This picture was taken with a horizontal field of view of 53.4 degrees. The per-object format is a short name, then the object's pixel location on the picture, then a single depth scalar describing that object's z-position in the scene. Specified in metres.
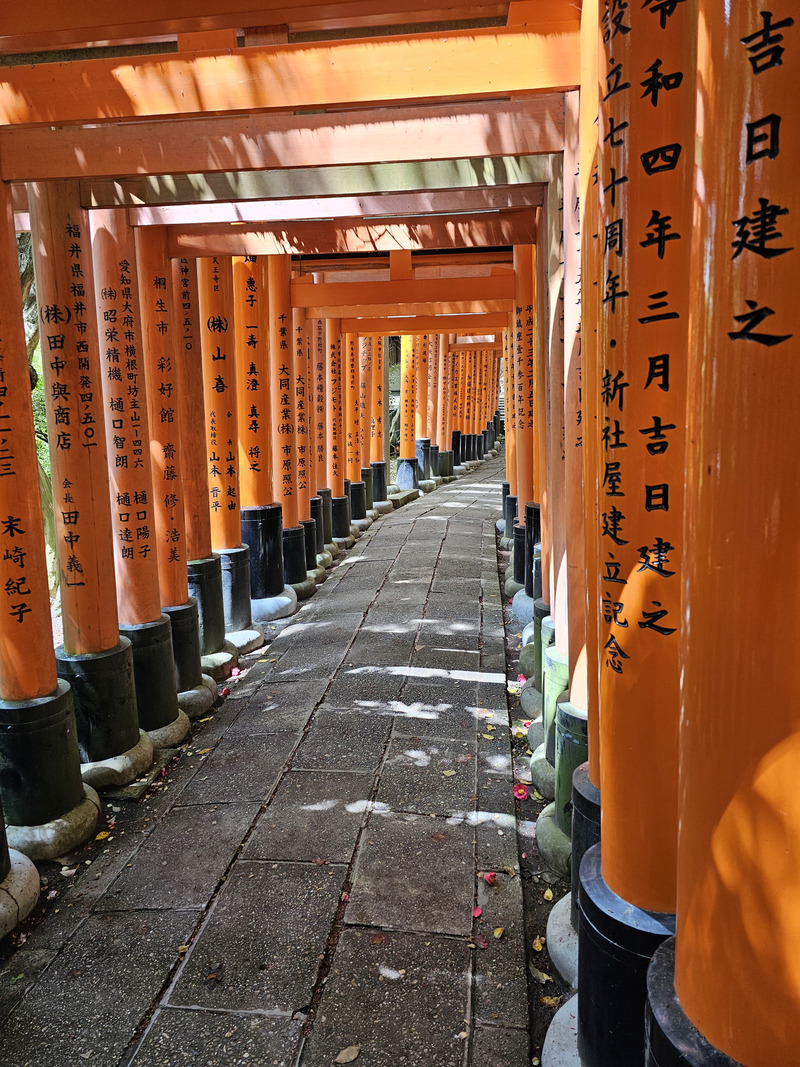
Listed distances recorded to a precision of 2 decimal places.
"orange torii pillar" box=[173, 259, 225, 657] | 6.32
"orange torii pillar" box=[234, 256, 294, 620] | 8.01
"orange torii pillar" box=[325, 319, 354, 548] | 12.75
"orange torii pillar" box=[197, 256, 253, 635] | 7.11
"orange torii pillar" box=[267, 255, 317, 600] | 9.00
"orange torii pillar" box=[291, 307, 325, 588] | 10.13
